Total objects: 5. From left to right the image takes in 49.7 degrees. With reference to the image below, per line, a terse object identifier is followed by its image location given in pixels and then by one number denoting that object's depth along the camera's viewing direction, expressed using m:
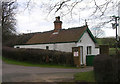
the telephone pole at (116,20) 7.94
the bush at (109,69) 5.22
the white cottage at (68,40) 16.82
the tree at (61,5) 7.60
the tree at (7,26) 27.14
